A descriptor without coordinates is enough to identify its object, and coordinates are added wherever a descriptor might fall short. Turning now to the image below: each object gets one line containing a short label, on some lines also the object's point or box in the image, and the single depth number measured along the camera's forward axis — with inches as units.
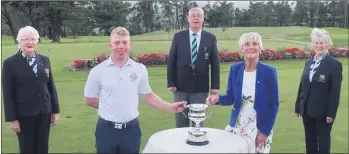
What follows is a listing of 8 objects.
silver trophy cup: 98.7
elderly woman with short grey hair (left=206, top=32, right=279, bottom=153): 123.5
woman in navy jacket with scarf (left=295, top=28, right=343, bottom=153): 153.3
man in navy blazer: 178.1
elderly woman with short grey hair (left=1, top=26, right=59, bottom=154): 146.9
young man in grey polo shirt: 121.3
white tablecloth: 94.8
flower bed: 444.5
